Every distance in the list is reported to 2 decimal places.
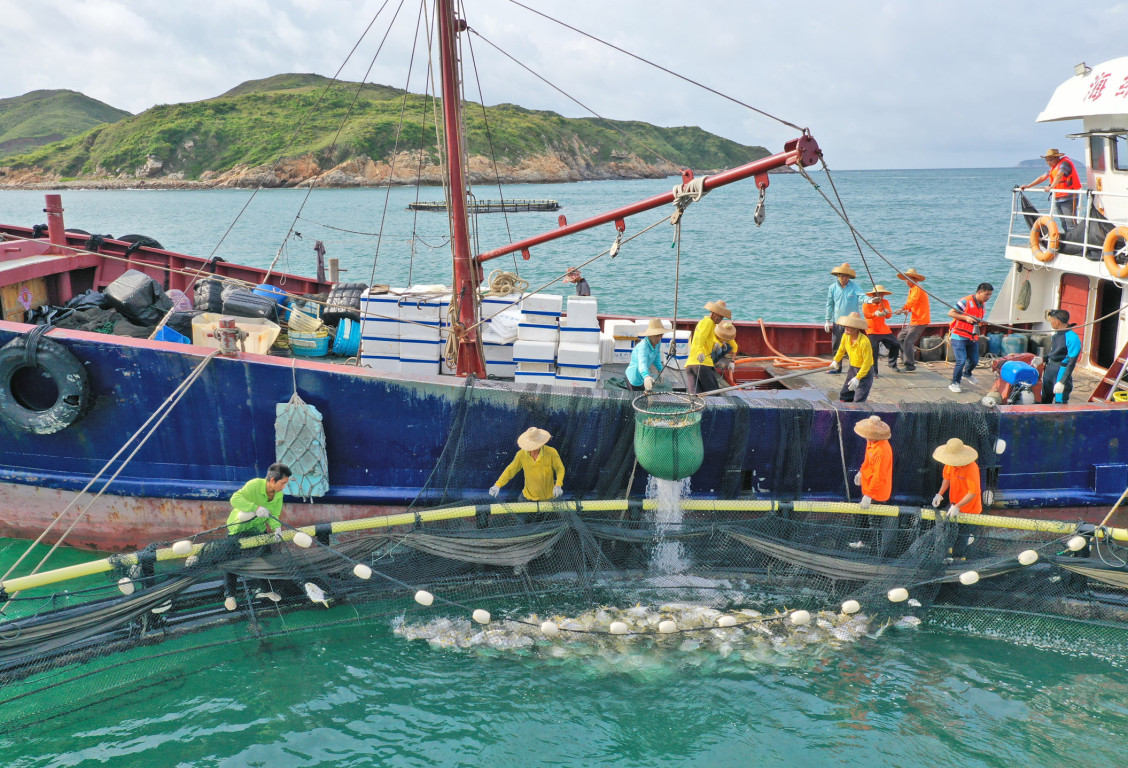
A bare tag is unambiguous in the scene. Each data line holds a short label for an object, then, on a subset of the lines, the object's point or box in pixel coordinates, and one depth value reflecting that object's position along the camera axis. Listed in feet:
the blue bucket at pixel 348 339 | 36.42
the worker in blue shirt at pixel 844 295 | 35.10
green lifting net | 25.44
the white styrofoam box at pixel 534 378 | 31.99
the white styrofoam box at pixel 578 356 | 31.58
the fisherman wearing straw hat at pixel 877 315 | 33.83
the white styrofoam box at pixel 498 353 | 33.88
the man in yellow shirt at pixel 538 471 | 26.86
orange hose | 37.01
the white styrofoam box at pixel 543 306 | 31.86
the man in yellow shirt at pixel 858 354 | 29.37
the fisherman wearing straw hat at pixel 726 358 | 33.99
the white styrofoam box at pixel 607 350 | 35.24
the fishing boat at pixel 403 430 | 27.76
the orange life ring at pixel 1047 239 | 36.63
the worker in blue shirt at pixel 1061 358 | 31.14
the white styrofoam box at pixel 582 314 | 32.07
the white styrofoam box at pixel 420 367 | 33.30
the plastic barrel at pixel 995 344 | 38.68
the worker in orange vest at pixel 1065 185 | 38.11
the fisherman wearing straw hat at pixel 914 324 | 36.35
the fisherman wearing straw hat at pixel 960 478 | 26.40
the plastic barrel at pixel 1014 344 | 38.73
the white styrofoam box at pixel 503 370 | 34.14
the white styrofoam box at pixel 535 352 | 31.53
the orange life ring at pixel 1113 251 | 32.01
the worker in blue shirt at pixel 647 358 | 29.94
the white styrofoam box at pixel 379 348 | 33.32
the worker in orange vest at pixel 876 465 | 26.56
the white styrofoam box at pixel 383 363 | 33.53
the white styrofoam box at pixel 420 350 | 33.09
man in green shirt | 24.02
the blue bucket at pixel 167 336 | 32.24
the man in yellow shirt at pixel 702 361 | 31.22
